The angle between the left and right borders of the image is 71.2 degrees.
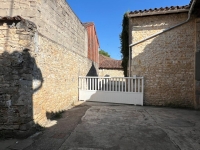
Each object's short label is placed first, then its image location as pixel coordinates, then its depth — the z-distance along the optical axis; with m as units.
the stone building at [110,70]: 19.50
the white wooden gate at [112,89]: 7.75
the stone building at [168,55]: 7.33
